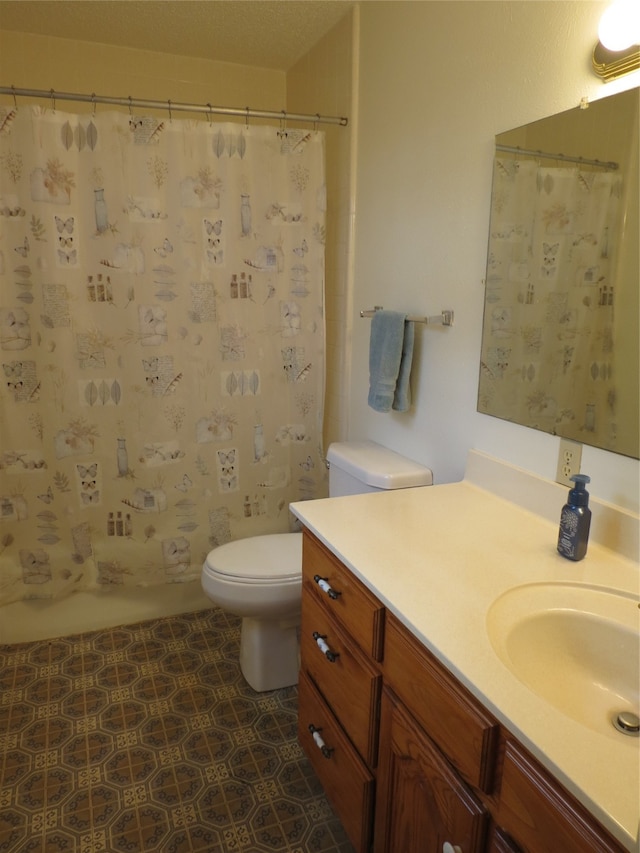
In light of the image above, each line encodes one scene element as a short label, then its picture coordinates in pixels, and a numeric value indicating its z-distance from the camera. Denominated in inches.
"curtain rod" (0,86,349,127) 78.4
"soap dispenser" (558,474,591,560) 48.1
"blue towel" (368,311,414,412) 77.0
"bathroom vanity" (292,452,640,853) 30.1
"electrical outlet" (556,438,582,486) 53.8
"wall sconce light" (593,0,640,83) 44.2
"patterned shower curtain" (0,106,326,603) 82.8
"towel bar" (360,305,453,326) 71.0
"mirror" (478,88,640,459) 47.8
